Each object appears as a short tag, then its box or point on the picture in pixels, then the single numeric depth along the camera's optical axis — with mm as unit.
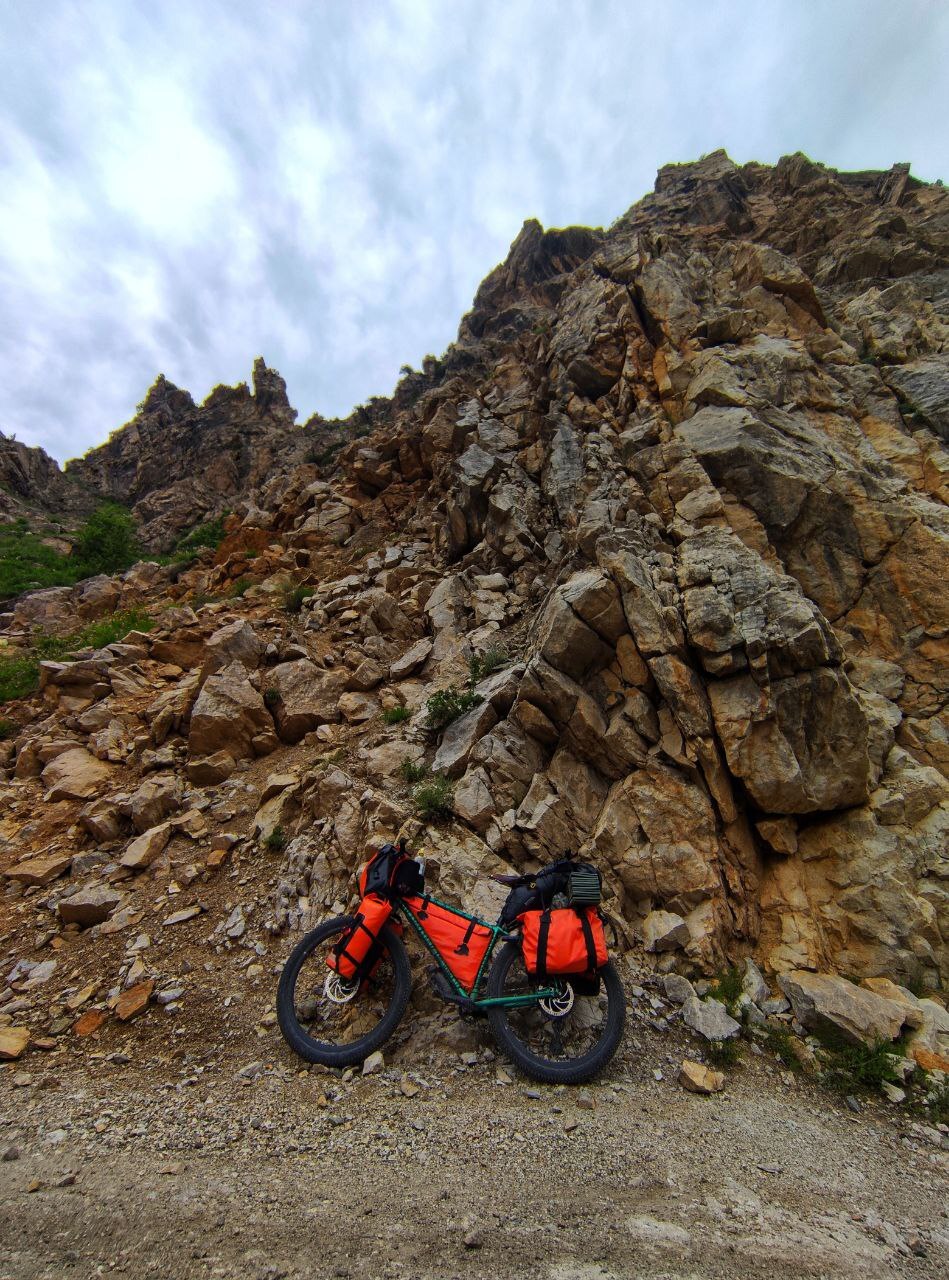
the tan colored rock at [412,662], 10688
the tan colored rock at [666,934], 5559
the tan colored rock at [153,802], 7270
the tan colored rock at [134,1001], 4958
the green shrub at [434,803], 6715
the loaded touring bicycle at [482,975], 4555
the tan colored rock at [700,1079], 4379
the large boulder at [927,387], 10570
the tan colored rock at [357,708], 9492
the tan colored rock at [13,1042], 4492
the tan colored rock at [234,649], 10156
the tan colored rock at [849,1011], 4840
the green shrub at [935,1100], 4293
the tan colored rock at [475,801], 6684
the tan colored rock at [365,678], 10414
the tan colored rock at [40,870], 6484
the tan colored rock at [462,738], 7463
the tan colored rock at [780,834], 6488
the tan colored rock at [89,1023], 4828
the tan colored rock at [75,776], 7719
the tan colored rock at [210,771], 8164
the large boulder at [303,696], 9234
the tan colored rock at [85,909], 5988
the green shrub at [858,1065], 4547
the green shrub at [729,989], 5159
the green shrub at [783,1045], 4766
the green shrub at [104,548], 24433
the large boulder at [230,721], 8617
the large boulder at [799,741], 6422
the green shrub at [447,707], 8406
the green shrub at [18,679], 10023
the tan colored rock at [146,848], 6680
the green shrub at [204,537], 26969
